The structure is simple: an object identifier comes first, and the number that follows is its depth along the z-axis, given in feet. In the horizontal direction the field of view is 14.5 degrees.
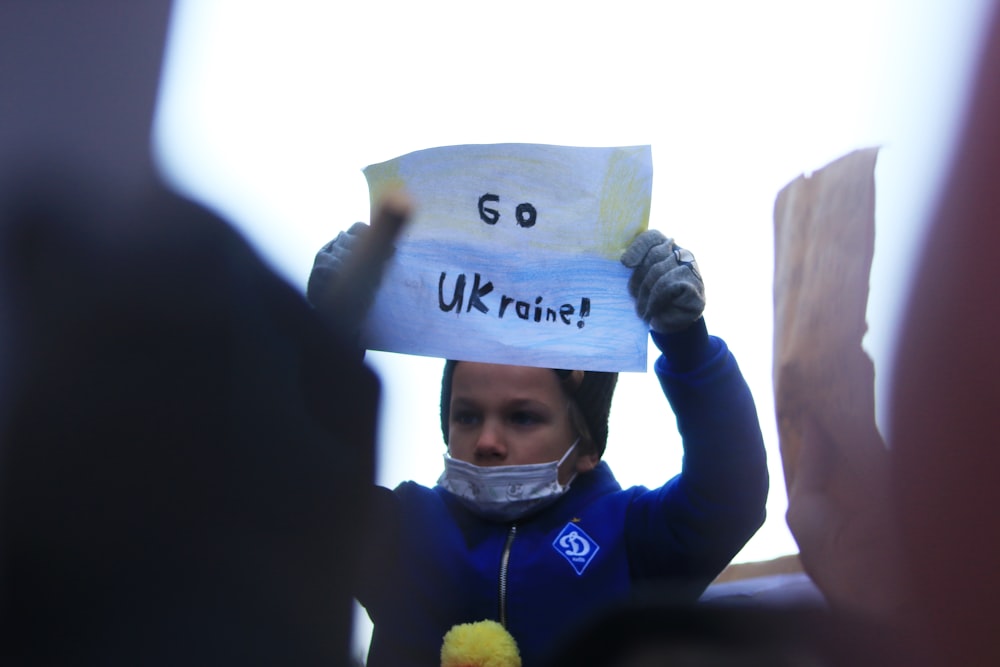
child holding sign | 13.28
